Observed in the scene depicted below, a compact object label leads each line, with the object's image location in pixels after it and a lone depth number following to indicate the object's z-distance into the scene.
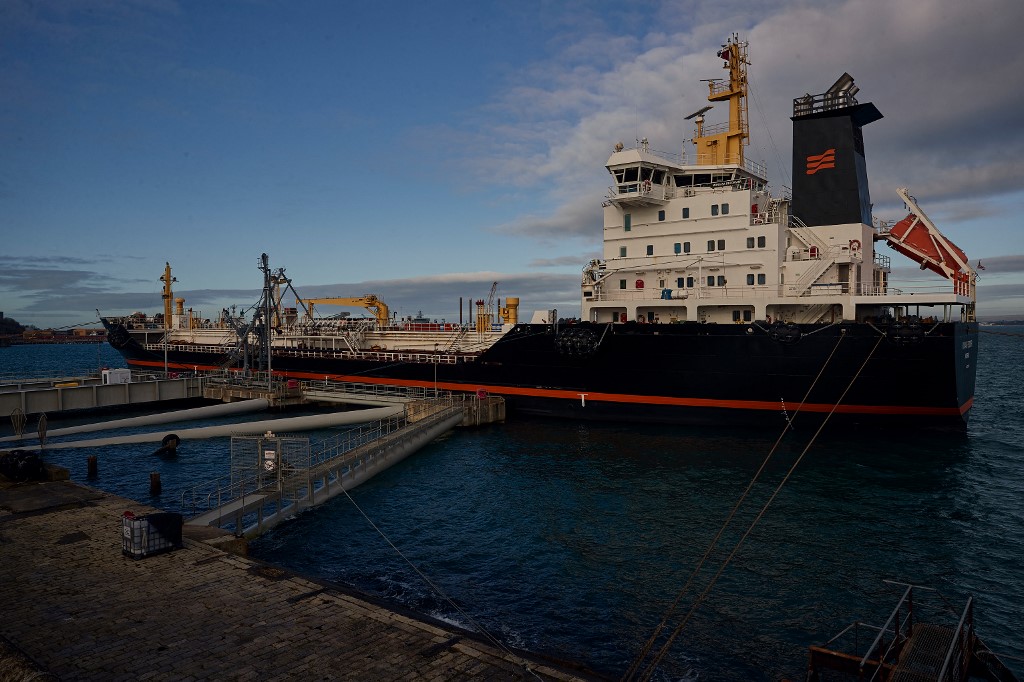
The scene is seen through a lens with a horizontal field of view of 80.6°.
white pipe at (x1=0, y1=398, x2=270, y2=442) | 29.08
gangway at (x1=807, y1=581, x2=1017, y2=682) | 8.21
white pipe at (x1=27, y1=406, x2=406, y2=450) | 26.73
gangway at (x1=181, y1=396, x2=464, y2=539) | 16.28
